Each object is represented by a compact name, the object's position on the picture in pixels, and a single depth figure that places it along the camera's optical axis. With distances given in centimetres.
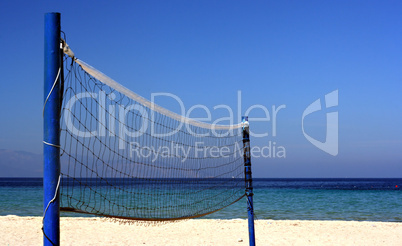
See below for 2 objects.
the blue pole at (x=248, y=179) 696
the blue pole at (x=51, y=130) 342
